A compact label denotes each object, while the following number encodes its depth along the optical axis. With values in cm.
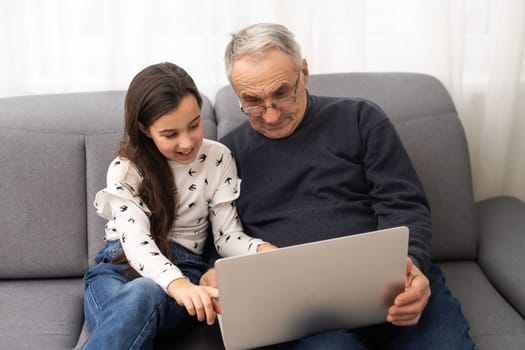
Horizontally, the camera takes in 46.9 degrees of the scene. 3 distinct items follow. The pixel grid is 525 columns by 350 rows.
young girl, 128
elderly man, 144
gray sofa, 165
